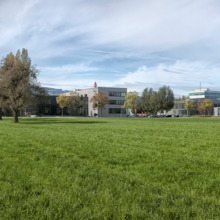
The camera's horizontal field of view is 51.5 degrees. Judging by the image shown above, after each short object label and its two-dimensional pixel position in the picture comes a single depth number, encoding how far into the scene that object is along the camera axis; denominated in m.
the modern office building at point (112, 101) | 105.19
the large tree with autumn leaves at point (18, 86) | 32.25
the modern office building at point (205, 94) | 158.00
